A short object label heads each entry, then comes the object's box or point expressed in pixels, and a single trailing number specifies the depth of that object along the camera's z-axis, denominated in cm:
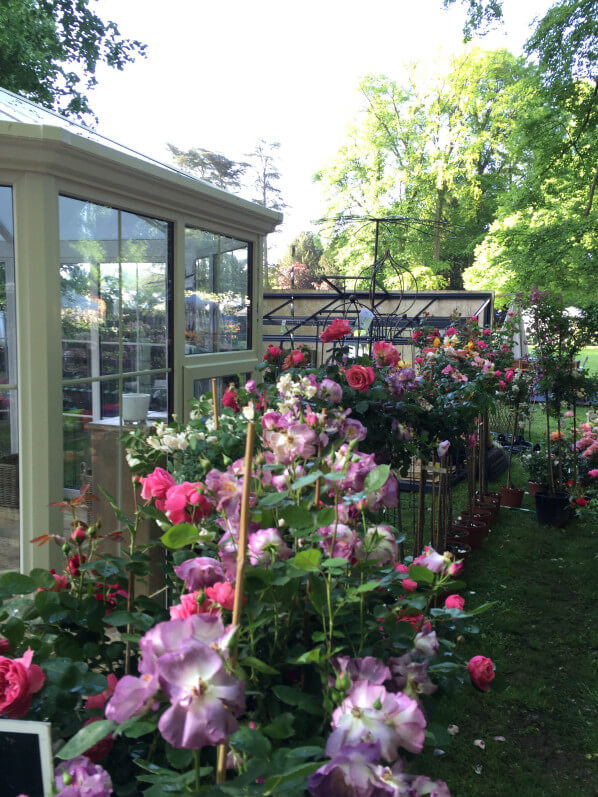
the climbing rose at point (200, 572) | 86
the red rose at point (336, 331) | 252
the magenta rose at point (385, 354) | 274
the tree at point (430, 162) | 1981
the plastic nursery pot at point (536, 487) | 675
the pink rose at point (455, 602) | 115
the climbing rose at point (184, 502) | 99
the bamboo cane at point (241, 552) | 71
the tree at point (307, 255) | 3133
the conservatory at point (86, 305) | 208
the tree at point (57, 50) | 919
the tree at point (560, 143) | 727
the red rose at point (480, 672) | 101
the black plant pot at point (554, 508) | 635
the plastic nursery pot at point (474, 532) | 552
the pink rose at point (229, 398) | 206
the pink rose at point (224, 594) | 79
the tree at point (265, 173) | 2884
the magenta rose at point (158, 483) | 109
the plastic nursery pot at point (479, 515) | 586
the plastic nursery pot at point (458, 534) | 525
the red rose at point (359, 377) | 223
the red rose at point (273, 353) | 270
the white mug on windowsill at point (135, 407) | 266
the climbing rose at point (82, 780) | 72
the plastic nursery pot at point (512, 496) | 718
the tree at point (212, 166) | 2762
